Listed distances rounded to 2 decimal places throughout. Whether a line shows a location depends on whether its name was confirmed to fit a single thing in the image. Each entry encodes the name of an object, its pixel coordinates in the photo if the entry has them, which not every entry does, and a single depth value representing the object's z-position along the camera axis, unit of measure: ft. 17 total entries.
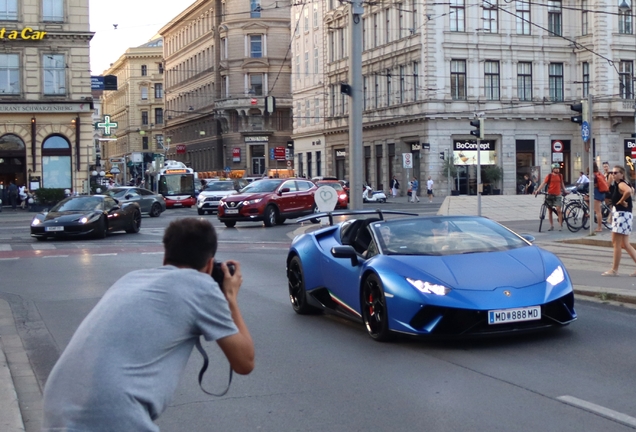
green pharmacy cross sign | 208.49
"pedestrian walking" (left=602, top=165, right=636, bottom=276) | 45.19
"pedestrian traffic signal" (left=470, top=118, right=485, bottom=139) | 87.15
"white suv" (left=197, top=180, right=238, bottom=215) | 141.28
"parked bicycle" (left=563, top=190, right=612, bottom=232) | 79.15
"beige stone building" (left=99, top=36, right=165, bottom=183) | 432.25
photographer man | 10.19
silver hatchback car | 135.03
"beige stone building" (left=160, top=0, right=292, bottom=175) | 303.89
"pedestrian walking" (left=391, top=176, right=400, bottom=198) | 203.72
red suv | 101.40
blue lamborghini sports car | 27.37
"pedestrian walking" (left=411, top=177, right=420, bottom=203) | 182.11
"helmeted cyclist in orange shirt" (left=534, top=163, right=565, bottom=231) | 82.89
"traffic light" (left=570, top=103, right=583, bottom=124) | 70.42
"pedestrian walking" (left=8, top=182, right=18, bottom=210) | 172.62
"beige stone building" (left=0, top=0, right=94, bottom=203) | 179.93
